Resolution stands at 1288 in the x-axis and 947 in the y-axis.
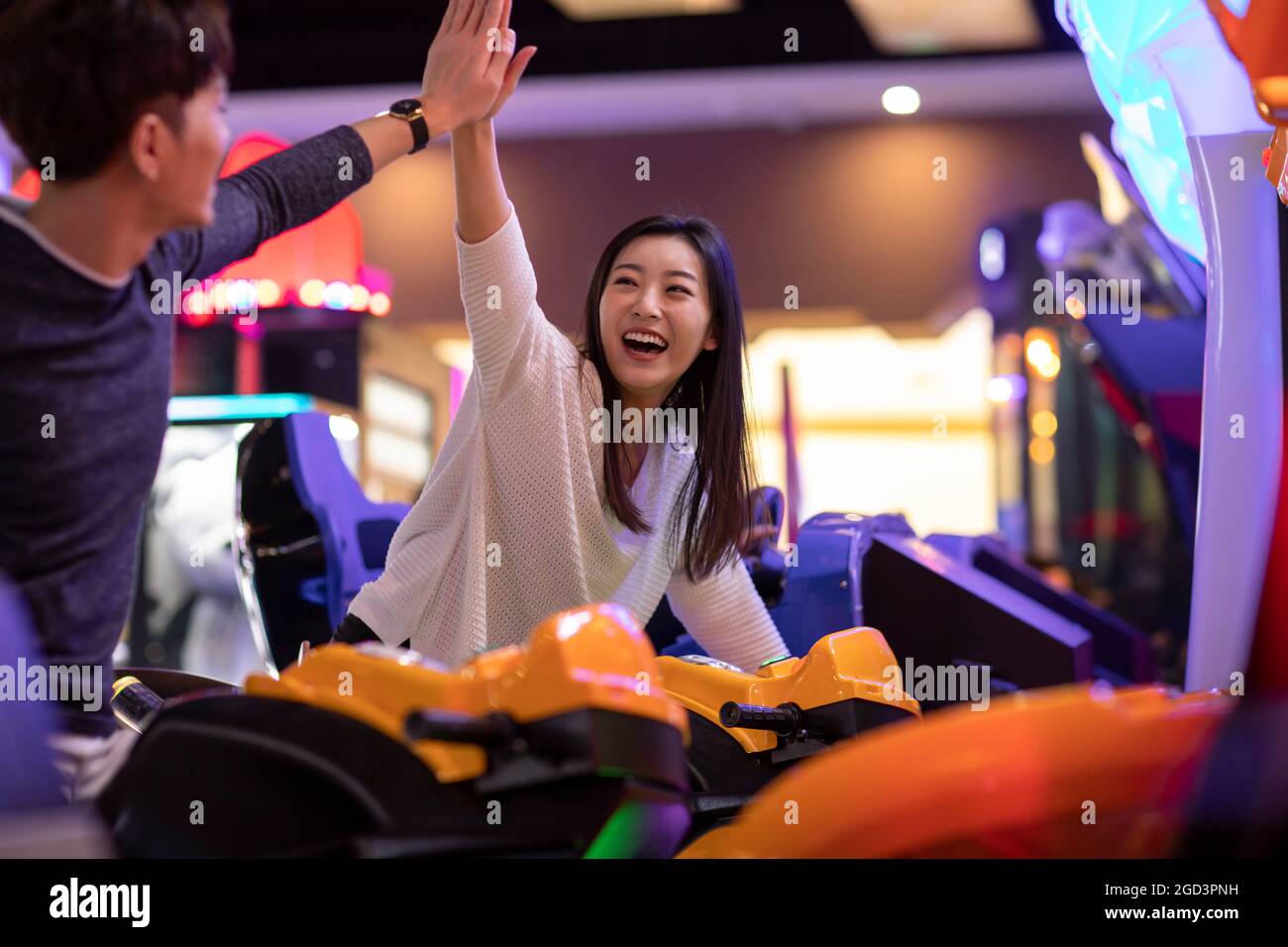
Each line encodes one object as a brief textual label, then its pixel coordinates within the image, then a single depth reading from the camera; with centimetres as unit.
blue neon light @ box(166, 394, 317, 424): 378
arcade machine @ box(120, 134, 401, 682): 377
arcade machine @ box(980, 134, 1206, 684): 476
